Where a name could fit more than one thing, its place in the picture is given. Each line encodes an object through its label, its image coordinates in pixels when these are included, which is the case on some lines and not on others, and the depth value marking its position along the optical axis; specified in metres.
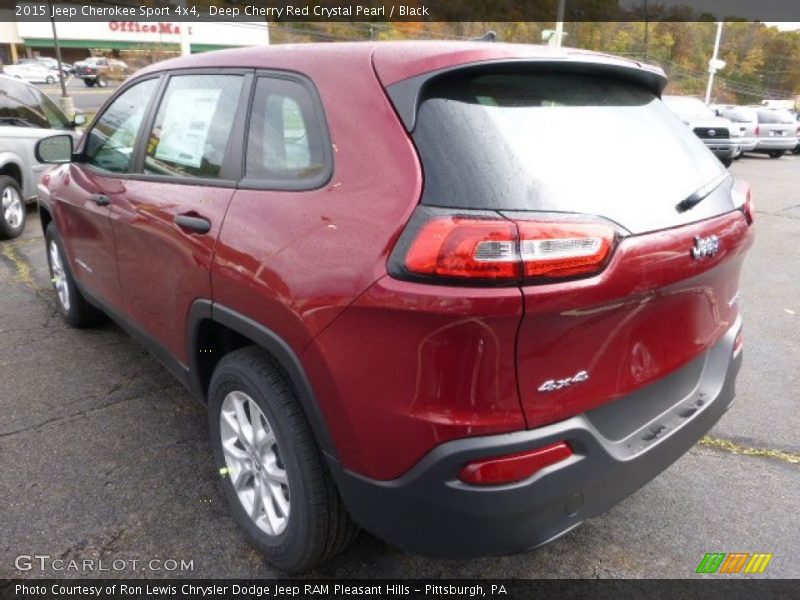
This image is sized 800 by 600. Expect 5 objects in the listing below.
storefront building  45.88
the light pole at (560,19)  21.32
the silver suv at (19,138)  6.53
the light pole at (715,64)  33.02
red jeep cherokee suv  1.55
